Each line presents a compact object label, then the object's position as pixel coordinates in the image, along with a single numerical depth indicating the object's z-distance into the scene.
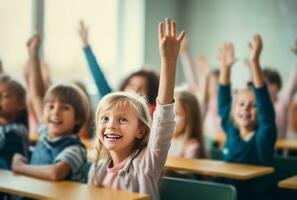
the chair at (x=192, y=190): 2.37
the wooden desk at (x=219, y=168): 2.80
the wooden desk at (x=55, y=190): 2.28
